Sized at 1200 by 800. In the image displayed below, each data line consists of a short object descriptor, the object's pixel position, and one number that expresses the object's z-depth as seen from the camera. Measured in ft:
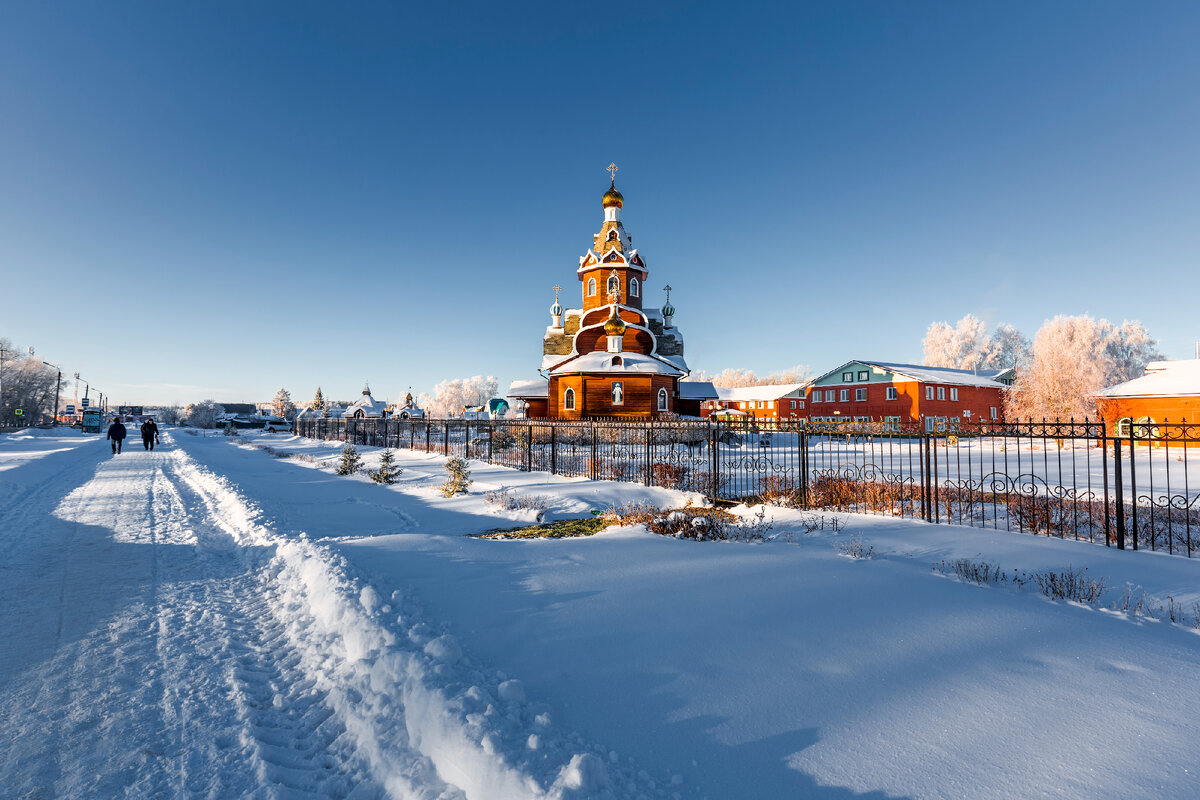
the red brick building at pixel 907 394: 132.67
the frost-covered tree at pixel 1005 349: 205.77
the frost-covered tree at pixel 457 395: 427.74
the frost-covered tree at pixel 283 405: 362.33
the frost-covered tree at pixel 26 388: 171.53
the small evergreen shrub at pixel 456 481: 35.86
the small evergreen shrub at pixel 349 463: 49.88
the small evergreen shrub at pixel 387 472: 43.04
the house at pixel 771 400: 191.31
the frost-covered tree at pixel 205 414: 297.53
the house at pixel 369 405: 225.89
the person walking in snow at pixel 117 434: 71.22
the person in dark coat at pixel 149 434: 76.13
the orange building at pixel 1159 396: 82.94
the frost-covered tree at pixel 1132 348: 167.02
